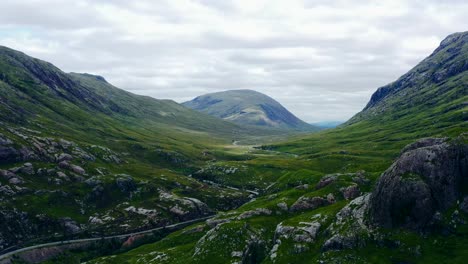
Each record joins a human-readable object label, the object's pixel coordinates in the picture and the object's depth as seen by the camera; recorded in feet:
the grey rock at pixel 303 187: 567.01
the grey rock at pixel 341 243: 358.84
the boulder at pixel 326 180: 531.41
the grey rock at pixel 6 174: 641.40
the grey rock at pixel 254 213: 498.69
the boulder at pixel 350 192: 485.97
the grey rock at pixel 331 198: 487.20
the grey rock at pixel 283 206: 500.74
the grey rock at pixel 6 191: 601.42
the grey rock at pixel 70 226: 576.61
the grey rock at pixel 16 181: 638.45
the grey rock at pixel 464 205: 343.32
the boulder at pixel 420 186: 350.84
